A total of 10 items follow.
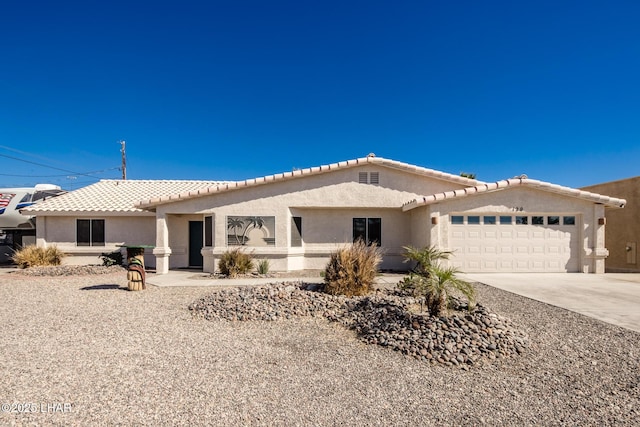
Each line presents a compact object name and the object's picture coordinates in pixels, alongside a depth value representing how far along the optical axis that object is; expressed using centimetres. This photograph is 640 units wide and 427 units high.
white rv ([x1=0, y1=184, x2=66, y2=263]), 1780
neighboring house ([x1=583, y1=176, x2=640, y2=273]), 1559
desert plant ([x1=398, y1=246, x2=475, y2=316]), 588
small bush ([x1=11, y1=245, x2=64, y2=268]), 1523
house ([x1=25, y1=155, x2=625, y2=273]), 1319
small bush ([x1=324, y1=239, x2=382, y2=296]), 875
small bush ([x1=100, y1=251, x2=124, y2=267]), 1577
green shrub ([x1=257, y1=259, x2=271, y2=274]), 1336
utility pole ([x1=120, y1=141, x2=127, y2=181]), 3288
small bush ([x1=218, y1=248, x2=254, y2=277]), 1275
